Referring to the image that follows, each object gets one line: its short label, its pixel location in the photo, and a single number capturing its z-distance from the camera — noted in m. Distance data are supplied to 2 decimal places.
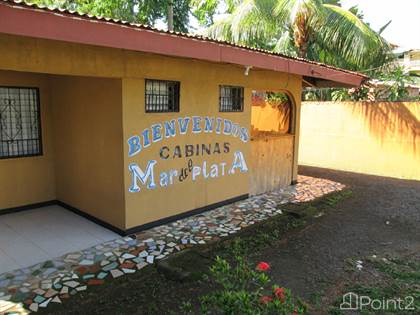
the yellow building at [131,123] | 4.29
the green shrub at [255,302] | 2.20
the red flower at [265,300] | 2.21
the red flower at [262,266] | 2.44
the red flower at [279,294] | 2.20
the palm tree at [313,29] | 9.38
